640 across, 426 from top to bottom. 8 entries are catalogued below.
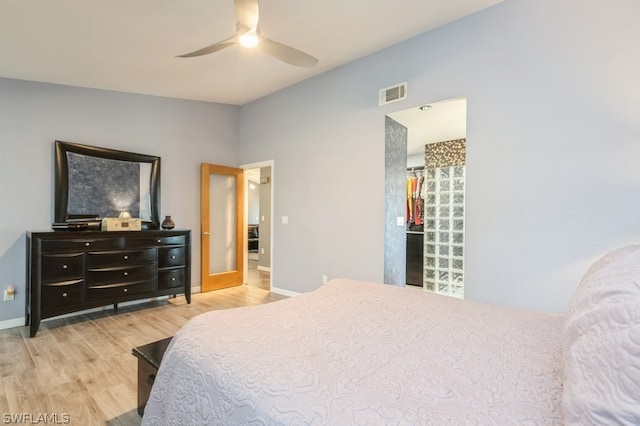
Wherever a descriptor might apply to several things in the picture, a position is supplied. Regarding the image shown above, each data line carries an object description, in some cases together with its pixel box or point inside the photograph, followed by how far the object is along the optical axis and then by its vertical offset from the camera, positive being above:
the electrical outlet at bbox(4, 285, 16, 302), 3.20 -0.83
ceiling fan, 2.01 +1.31
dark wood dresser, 3.00 -0.61
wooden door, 4.69 -0.19
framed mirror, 3.46 +0.36
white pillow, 0.57 -0.29
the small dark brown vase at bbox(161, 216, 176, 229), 4.15 -0.12
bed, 0.66 -0.50
